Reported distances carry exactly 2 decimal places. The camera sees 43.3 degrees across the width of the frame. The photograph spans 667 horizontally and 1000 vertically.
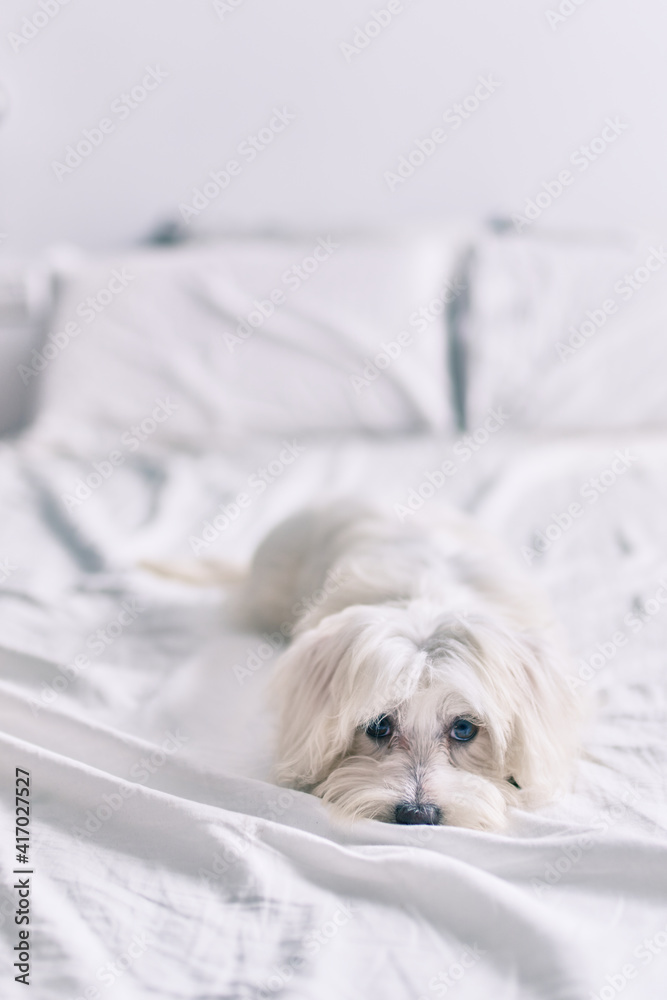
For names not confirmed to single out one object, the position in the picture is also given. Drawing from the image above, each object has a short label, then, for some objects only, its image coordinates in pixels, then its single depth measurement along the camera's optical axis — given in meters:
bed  0.88
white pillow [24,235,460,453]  2.36
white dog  1.11
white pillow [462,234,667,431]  2.35
